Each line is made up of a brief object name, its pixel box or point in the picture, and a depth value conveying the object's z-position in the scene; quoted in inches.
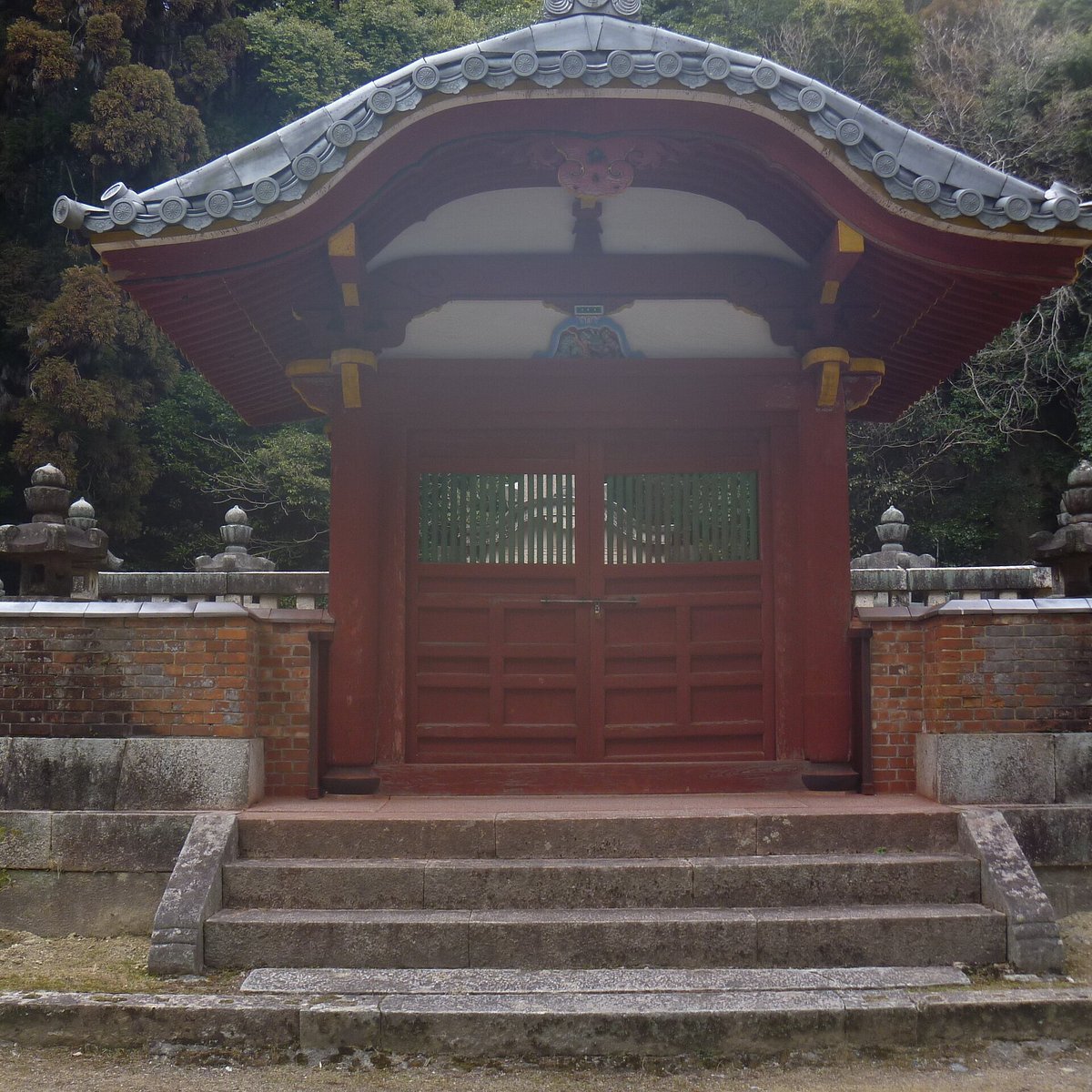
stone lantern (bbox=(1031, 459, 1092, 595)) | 316.5
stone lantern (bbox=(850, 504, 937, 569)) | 482.0
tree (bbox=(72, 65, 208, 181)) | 829.2
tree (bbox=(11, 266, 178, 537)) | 778.2
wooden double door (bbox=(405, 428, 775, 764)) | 272.5
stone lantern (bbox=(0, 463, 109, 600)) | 388.5
